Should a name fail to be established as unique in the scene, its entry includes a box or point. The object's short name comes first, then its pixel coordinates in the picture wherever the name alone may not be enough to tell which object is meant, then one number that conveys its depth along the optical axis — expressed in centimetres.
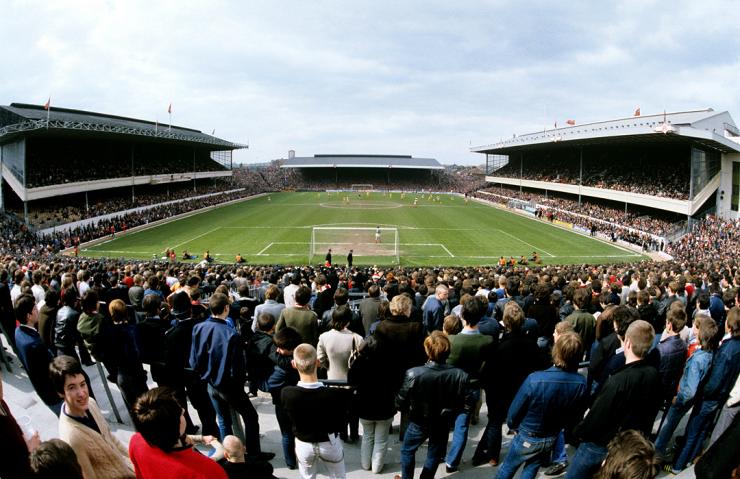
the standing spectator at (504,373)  590
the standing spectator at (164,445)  344
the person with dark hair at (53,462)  282
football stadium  589
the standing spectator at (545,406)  495
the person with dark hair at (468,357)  591
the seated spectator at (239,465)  384
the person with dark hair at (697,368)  586
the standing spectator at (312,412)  488
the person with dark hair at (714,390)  589
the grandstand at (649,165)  4316
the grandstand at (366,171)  11862
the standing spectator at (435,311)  898
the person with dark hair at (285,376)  580
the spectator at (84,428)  391
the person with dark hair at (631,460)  297
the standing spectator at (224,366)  598
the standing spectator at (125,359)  657
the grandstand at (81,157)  4125
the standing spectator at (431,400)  533
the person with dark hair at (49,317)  772
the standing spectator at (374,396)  582
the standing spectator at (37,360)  584
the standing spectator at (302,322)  742
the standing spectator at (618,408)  466
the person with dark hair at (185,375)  650
